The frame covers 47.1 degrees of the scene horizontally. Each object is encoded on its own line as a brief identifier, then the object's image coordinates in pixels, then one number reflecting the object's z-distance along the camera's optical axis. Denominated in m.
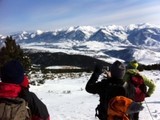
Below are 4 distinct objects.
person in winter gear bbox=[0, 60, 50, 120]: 2.12
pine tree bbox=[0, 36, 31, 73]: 16.58
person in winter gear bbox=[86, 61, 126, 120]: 2.56
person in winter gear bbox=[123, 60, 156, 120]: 3.48
